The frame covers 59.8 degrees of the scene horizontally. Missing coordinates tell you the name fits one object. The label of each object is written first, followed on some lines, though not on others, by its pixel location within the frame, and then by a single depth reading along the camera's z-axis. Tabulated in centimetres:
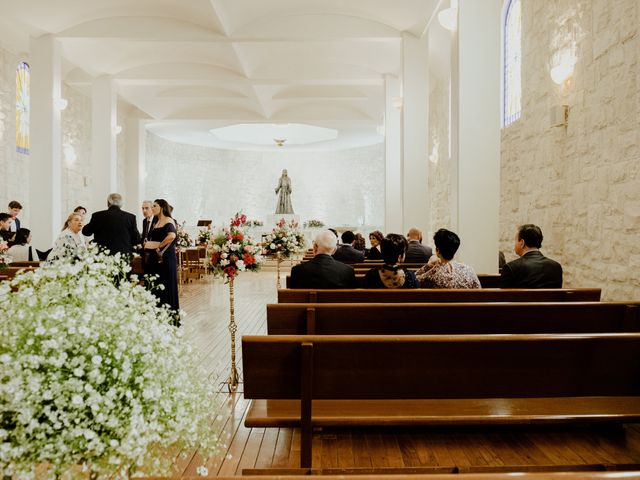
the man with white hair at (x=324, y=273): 418
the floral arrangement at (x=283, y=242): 934
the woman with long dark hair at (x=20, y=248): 696
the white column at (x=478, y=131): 588
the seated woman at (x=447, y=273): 403
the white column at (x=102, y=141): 1204
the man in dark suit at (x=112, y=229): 600
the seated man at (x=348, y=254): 708
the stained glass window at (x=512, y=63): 801
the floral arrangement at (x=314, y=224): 1885
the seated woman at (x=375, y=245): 682
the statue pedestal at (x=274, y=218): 2078
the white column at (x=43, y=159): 935
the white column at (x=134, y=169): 1603
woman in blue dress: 575
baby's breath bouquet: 110
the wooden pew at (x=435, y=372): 231
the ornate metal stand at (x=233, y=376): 432
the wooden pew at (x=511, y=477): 112
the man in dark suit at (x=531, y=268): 434
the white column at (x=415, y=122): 970
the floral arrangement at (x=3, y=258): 470
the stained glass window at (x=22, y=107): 1085
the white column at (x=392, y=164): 1156
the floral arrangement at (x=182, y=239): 1106
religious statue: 2119
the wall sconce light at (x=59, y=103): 947
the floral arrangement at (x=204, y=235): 1202
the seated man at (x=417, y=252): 675
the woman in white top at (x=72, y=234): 551
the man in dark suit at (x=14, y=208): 786
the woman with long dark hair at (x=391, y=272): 373
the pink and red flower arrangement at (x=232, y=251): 466
